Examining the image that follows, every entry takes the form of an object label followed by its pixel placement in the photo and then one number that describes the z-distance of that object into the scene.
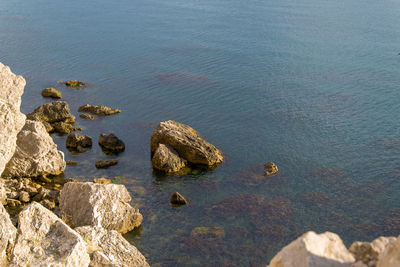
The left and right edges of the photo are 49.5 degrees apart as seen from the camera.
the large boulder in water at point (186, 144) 54.90
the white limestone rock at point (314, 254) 12.24
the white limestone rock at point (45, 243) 23.55
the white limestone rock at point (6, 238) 24.73
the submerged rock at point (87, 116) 68.25
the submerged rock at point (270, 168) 53.22
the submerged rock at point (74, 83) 83.09
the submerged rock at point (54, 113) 64.25
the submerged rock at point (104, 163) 54.22
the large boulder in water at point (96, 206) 39.47
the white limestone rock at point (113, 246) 32.03
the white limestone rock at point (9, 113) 38.22
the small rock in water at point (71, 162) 54.62
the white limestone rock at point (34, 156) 48.84
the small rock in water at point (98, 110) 70.62
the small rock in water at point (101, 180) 49.97
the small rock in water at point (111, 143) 58.84
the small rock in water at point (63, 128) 62.90
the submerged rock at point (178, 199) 47.03
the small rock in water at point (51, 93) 76.50
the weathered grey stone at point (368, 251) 12.74
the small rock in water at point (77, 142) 58.47
